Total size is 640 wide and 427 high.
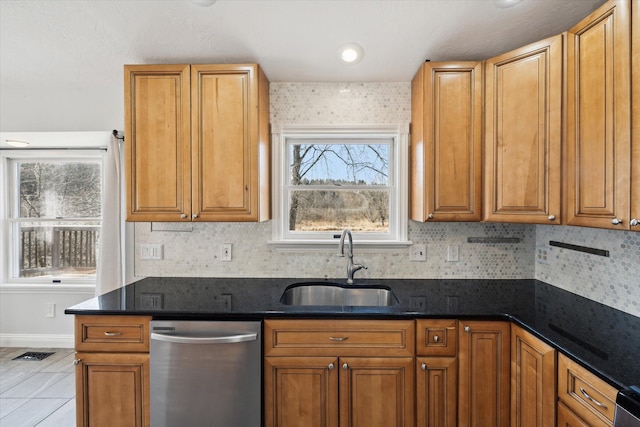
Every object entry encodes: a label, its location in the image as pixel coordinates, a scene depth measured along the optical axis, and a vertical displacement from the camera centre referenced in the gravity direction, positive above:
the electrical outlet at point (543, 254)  2.20 -0.30
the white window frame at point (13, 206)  3.08 +0.05
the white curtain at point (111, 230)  2.58 -0.15
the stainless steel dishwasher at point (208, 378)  1.64 -0.83
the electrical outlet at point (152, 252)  2.43 -0.30
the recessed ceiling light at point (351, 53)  1.91 +0.92
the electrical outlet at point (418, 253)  2.37 -0.31
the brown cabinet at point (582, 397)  1.05 -0.64
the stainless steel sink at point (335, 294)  2.21 -0.57
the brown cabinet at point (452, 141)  1.96 +0.41
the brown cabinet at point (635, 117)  1.19 +0.33
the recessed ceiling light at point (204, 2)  1.54 +0.97
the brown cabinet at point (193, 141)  2.03 +0.42
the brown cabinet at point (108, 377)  1.68 -0.84
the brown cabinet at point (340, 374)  1.65 -0.81
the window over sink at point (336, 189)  2.46 +0.16
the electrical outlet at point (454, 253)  2.35 -0.31
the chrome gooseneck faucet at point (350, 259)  2.19 -0.33
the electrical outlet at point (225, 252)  2.40 -0.30
